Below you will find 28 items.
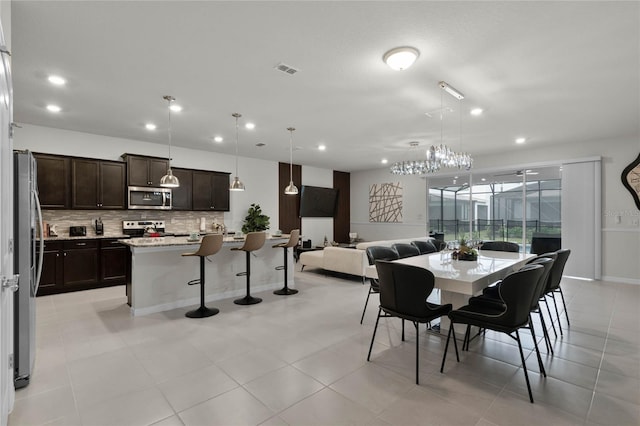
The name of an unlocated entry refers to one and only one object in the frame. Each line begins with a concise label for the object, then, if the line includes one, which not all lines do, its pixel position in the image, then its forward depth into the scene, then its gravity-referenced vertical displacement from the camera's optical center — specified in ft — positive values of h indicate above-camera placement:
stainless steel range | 19.97 -1.14
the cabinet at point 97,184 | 17.95 +1.55
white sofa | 19.49 -3.17
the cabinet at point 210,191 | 22.77 +1.48
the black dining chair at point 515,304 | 7.68 -2.29
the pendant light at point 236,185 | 16.65 +1.34
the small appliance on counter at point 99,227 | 18.97 -1.00
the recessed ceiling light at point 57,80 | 11.42 +4.78
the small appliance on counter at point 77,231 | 18.25 -1.19
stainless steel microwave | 19.72 +0.80
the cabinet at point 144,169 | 19.57 +2.61
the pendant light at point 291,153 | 18.47 +4.56
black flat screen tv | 30.94 +0.98
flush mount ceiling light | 9.35 +4.65
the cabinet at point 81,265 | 16.67 -3.03
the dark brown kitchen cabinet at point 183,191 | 21.63 +1.33
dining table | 8.54 -1.87
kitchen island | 13.66 -3.04
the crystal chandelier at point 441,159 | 12.46 +2.58
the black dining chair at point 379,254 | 12.60 -1.77
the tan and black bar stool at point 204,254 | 13.41 -1.84
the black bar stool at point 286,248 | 17.17 -2.11
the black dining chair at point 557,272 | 10.91 -2.17
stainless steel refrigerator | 7.90 -1.31
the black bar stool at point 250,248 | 15.21 -1.80
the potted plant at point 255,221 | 25.80 -0.84
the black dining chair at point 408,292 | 8.24 -2.20
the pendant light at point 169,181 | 14.49 +1.35
